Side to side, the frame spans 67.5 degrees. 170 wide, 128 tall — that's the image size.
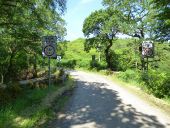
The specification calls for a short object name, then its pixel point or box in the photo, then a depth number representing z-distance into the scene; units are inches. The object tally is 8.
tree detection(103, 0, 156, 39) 633.6
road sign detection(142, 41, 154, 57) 385.3
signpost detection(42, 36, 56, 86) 272.9
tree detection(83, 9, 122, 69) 736.8
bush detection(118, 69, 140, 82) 455.9
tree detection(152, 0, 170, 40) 275.8
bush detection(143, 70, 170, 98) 304.6
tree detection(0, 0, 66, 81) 250.0
